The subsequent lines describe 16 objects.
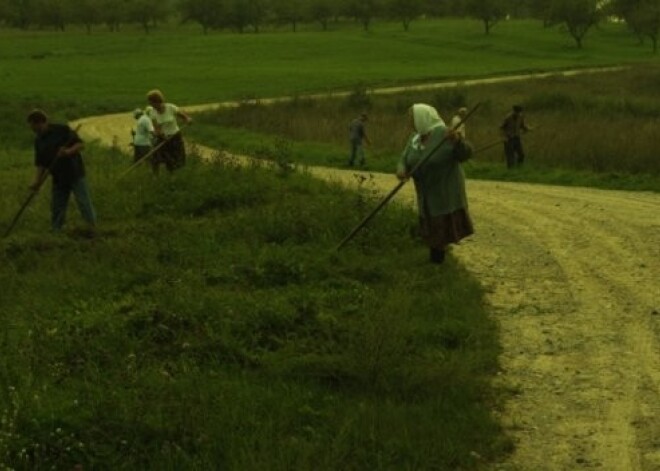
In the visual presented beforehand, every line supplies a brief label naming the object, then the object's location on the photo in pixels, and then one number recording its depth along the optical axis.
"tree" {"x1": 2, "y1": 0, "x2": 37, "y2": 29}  110.62
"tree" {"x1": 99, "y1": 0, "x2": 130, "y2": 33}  109.75
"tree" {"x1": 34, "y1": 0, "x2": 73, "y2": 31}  110.19
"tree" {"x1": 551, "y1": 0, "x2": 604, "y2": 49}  80.38
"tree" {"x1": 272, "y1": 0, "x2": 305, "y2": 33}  117.19
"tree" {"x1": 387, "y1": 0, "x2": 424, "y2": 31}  106.39
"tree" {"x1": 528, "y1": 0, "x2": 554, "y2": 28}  86.29
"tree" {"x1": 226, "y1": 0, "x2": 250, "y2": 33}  107.00
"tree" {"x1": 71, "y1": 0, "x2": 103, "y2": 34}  109.38
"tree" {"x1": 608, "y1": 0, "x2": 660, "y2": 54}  74.81
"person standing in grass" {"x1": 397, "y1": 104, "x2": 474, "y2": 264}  9.73
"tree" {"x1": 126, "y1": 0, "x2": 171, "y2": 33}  110.81
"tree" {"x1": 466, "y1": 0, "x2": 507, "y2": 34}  93.88
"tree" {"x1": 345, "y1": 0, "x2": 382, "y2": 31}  111.06
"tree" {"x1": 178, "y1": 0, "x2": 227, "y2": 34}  106.44
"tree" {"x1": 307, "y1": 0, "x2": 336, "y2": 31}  115.81
